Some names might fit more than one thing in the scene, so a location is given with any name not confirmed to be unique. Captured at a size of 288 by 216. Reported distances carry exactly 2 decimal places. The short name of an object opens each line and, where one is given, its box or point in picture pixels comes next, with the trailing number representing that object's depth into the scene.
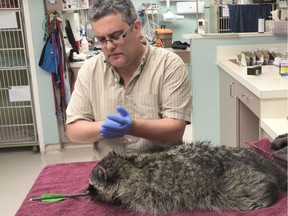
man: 1.47
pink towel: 1.00
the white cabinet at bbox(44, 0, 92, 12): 3.55
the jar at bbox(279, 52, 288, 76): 2.49
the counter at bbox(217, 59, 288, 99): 2.07
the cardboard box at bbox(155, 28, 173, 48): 4.38
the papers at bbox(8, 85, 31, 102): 3.66
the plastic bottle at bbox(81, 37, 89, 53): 4.30
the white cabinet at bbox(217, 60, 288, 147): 2.01
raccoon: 1.02
